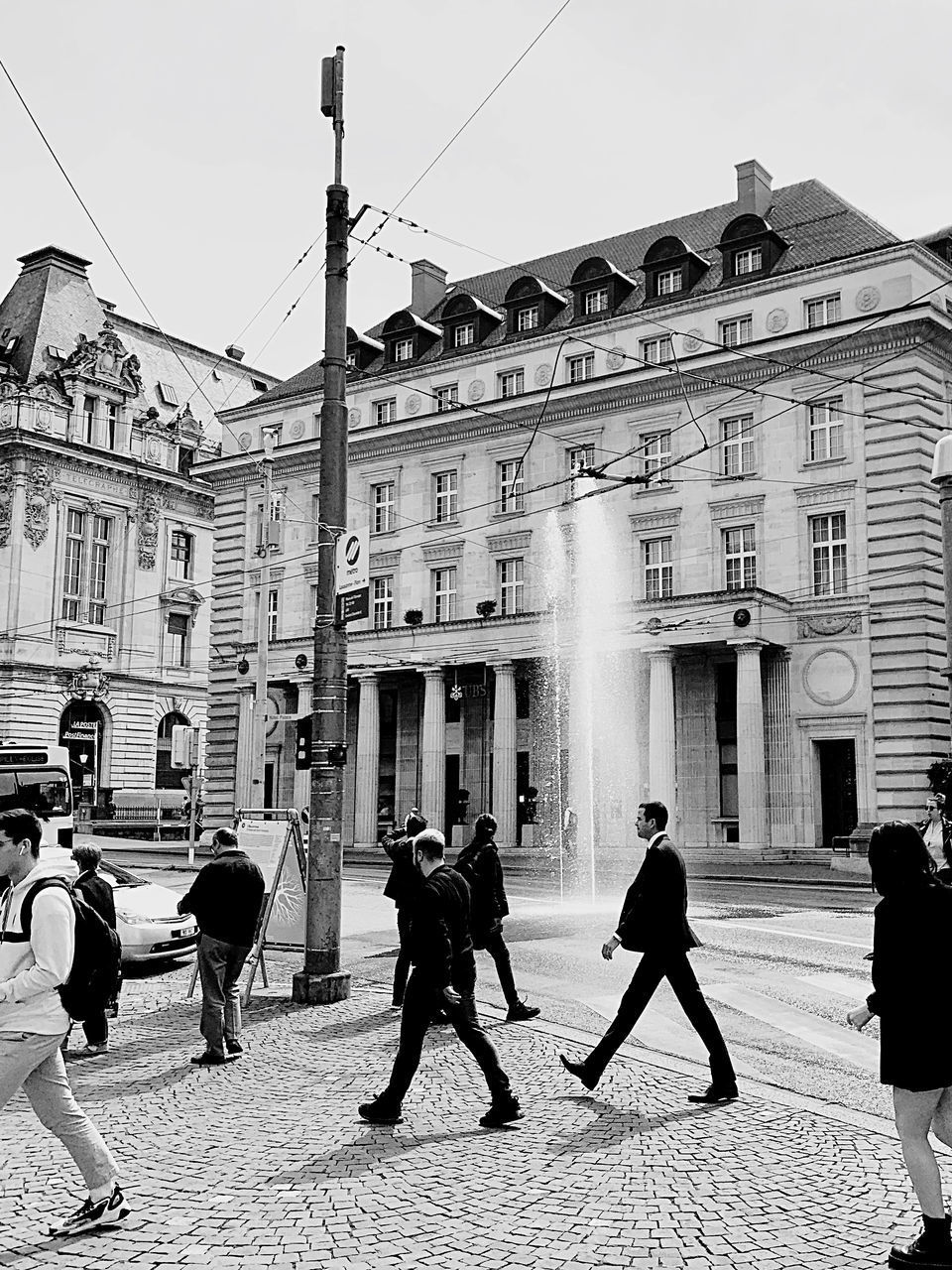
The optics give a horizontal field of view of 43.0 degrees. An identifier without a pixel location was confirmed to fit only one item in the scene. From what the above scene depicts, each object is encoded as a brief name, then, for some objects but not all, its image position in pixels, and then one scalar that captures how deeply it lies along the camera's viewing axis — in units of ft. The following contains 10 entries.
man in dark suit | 27.20
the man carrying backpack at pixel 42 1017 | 18.39
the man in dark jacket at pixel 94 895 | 31.83
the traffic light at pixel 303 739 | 47.42
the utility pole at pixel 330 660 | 40.52
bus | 110.11
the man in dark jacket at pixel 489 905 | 37.06
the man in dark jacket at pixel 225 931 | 31.78
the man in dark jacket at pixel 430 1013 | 25.02
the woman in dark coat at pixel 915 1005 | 17.44
